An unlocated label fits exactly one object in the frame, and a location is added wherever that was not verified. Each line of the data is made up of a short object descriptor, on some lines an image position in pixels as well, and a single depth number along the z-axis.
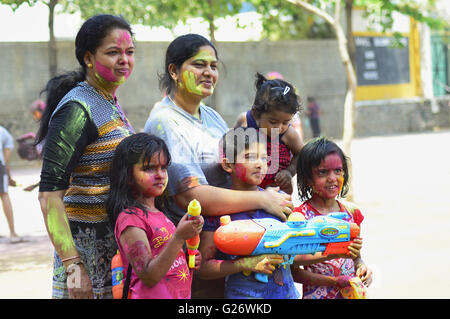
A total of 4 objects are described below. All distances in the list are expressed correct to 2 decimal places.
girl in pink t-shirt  2.48
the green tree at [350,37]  8.49
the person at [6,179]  7.58
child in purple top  3.11
